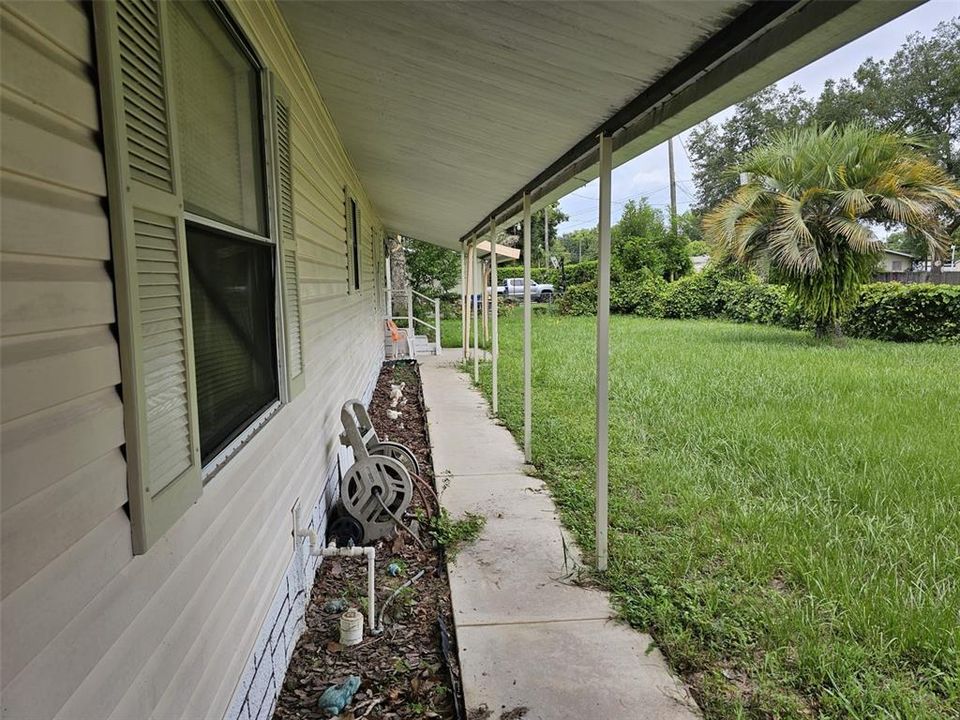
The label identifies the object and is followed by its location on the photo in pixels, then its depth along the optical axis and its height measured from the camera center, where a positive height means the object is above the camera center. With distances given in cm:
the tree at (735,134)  3359 +967
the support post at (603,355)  295 -27
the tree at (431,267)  1791 +96
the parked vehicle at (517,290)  2959 +51
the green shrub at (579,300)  2119 +0
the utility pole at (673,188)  2778 +572
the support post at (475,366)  875 -93
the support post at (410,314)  1172 -26
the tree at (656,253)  2067 +156
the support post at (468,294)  1023 +12
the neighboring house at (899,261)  3325 +201
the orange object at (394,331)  1132 -54
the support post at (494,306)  615 -6
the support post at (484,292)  1040 +15
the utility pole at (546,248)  3022 +262
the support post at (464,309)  1104 -14
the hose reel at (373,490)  361 -109
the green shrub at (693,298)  1798 +5
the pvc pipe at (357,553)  283 -121
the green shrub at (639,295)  1975 +16
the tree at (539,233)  3241 +353
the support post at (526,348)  481 -37
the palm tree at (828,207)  1062 +161
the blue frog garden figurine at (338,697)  227 -146
